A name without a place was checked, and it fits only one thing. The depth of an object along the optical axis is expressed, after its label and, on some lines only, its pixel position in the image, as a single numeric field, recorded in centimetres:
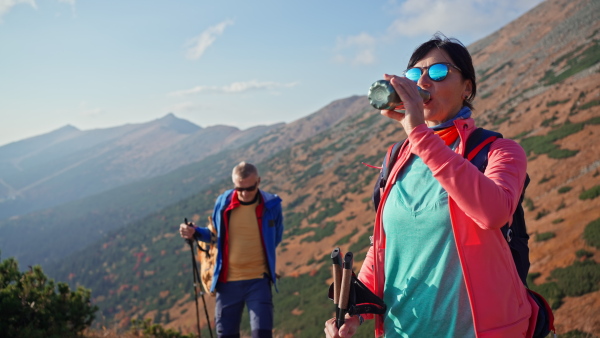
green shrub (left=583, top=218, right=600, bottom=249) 737
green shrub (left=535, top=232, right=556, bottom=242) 959
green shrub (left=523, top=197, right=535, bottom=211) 1324
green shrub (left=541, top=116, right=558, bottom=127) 2178
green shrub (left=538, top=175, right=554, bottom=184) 1514
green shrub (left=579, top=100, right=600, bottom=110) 1871
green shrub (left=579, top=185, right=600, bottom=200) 1023
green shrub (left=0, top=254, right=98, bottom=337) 420
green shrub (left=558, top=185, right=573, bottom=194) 1263
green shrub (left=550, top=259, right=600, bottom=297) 612
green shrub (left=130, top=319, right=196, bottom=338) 577
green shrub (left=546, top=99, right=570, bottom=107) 2332
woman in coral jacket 134
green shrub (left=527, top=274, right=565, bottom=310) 621
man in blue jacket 380
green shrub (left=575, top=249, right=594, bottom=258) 724
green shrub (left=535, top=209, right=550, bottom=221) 1212
